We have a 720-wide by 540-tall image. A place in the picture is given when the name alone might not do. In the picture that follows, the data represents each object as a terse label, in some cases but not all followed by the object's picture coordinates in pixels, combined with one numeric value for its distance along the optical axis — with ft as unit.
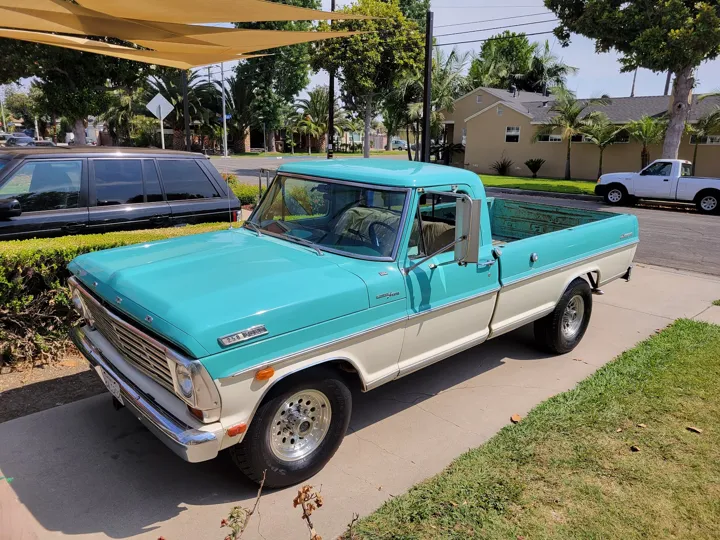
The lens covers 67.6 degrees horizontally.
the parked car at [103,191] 19.22
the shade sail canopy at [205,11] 14.01
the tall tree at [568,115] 85.92
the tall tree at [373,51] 81.61
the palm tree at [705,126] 74.43
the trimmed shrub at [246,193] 40.63
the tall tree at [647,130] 77.71
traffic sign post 43.21
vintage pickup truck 9.81
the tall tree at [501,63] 137.68
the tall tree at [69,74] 51.06
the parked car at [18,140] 130.00
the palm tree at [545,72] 142.61
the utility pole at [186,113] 55.77
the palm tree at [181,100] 130.93
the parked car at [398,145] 231.50
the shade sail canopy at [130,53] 16.69
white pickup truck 55.88
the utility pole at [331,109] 74.90
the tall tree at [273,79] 147.74
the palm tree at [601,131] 83.61
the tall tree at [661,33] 52.80
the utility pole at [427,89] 52.49
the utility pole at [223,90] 130.03
